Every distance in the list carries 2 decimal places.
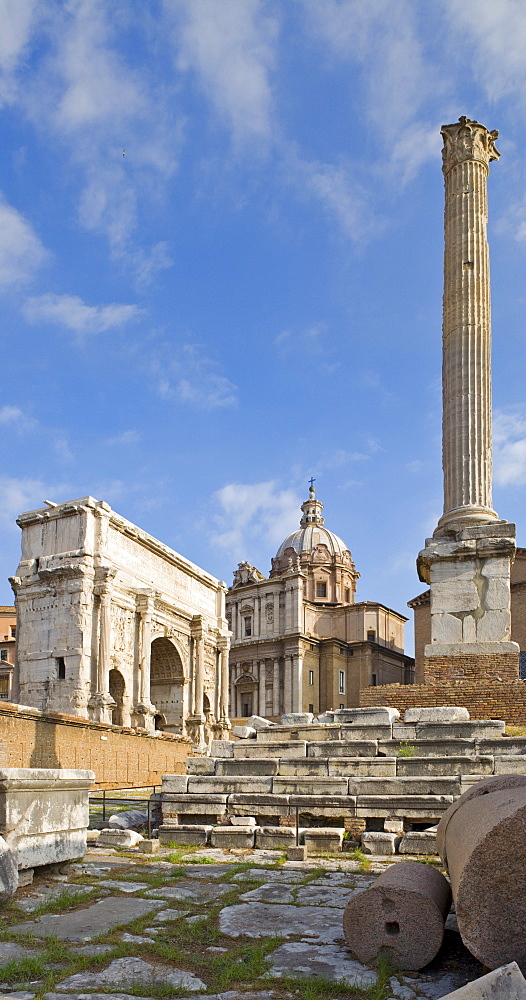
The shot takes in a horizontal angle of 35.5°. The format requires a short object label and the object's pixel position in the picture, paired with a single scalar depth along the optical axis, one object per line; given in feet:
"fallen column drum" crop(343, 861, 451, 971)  13.66
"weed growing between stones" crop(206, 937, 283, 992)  13.07
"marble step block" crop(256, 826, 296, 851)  27.94
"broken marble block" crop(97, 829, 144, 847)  29.27
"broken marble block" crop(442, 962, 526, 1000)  9.66
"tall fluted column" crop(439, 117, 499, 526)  47.85
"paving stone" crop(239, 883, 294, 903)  19.17
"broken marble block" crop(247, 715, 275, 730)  43.63
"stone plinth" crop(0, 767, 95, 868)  20.56
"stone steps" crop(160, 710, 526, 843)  28.84
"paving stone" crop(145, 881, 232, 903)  19.40
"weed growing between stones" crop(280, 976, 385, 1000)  12.14
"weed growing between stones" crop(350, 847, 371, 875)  23.43
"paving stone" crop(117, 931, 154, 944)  15.23
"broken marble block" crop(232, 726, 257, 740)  42.19
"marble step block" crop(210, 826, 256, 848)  28.73
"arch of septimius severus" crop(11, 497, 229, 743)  92.38
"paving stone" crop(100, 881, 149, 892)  20.36
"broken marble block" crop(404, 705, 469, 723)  35.55
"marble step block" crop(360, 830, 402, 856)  26.22
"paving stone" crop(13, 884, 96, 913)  18.34
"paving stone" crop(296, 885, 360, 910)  18.83
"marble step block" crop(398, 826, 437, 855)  25.38
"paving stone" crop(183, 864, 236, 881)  22.68
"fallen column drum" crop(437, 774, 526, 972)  11.75
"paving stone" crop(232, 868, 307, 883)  22.06
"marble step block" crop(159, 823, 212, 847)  29.54
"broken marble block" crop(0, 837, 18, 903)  18.28
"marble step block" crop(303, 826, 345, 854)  26.86
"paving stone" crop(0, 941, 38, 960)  14.10
